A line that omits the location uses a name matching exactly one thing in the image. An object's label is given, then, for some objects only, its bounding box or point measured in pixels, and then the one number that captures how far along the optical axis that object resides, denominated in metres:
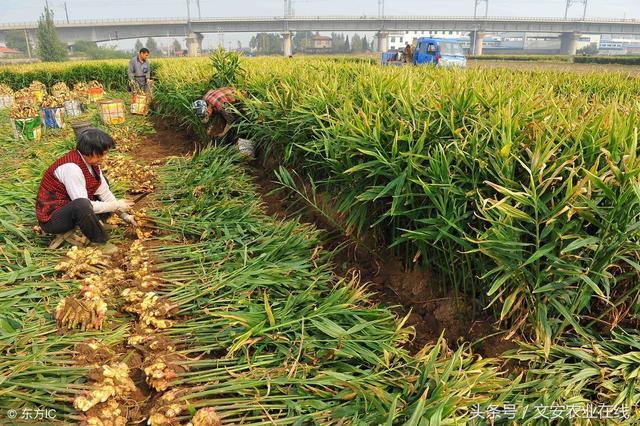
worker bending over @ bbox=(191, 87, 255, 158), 4.94
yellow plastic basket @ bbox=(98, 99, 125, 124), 7.77
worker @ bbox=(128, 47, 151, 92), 10.54
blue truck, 17.50
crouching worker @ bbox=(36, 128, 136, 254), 3.05
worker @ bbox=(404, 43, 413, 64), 14.75
